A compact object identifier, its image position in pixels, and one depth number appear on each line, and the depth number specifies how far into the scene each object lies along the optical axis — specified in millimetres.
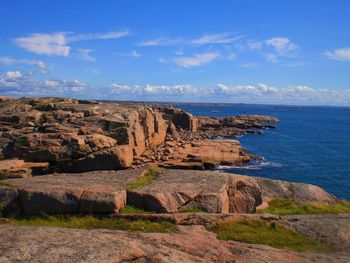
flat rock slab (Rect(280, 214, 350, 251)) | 14646
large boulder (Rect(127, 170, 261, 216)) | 16500
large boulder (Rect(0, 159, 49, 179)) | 34844
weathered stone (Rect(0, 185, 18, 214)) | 16491
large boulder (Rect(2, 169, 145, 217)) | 15820
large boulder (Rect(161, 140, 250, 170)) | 59938
